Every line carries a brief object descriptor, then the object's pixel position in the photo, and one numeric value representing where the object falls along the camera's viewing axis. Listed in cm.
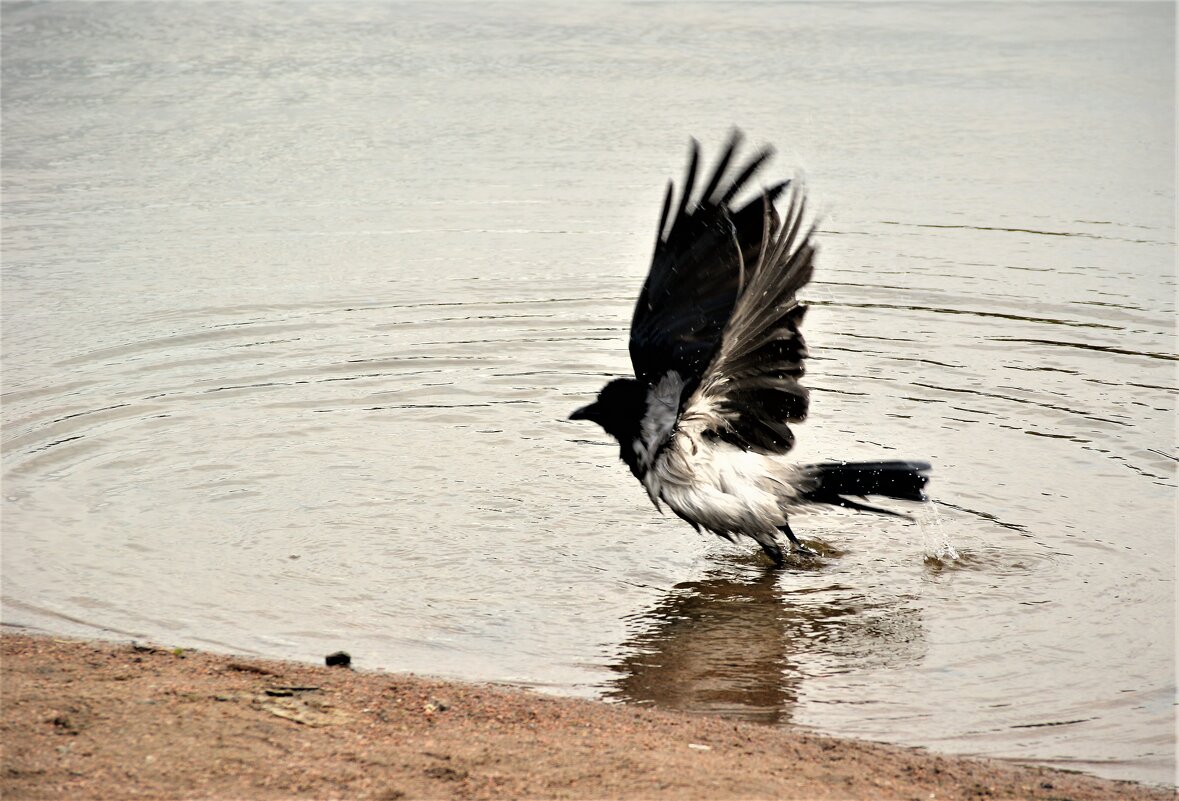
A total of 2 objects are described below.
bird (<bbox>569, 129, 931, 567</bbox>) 1086
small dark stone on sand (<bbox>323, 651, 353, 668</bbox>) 975
